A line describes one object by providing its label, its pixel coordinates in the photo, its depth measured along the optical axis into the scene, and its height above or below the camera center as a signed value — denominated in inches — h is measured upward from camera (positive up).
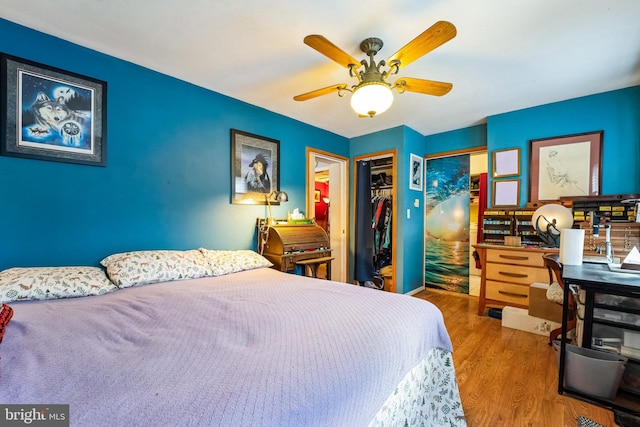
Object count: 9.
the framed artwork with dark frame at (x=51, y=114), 66.1 +25.4
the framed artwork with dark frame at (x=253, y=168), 109.4 +18.3
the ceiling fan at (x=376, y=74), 59.1 +37.7
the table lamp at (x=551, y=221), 100.7 -3.5
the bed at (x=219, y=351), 25.1 -19.6
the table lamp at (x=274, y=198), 114.6 +4.9
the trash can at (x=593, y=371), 59.3 -37.6
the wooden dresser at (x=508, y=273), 104.3 -25.8
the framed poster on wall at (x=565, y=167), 105.4 +19.8
